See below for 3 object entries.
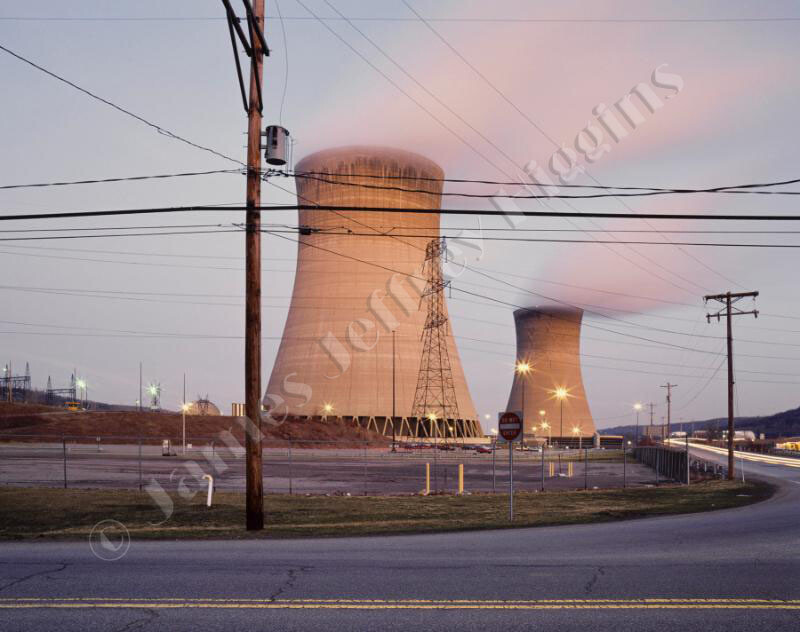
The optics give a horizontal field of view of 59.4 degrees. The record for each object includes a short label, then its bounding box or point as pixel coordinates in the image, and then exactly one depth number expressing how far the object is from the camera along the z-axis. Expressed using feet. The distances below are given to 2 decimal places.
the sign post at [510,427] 50.10
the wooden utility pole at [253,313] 43.11
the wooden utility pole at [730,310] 115.65
